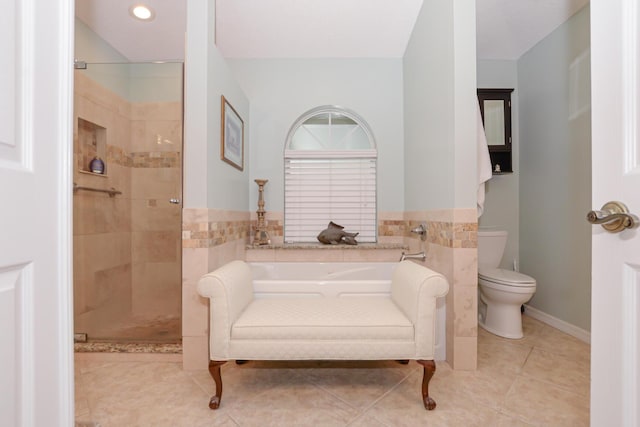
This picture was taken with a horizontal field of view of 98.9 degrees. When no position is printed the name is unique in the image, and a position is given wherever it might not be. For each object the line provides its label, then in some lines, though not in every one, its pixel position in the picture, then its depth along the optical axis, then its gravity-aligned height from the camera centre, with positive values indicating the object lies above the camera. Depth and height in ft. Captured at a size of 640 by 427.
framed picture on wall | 6.75 +2.06
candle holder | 8.98 -0.37
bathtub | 6.01 -1.73
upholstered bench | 4.52 -2.05
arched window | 9.73 +1.26
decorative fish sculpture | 8.82 -0.81
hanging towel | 6.34 +1.15
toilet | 7.03 -2.23
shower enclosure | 7.25 +0.37
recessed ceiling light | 7.00 +5.21
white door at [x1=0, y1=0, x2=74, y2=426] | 1.65 -0.01
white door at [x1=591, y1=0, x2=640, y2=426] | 1.86 +0.08
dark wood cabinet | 8.96 +3.13
